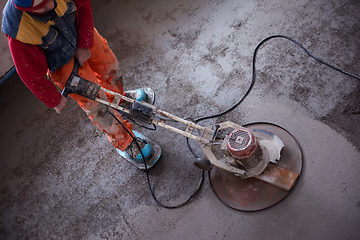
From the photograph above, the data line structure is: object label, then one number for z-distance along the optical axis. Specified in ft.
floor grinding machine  6.76
